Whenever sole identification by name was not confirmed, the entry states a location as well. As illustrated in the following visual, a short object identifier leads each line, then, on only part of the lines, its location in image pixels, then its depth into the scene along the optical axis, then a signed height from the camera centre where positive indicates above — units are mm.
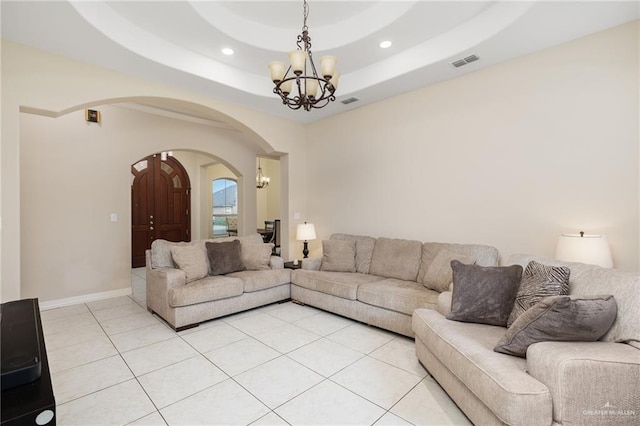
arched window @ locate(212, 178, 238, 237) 9102 +253
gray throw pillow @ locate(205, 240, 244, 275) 3971 -562
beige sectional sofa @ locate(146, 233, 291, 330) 3340 -831
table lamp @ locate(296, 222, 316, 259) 4711 -284
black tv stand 981 -604
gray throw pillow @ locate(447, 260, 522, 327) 2230 -616
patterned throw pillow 1998 -497
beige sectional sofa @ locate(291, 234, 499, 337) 3147 -802
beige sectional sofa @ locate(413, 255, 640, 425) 1401 -823
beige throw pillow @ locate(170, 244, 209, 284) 3635 -550
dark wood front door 6730 +298
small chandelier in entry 9406 +1074
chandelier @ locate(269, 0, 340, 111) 2361 +1136
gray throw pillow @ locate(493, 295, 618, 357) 1566 -572
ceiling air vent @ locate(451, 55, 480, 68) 3186 +1623
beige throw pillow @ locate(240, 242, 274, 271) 4277 -578
